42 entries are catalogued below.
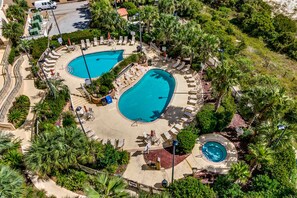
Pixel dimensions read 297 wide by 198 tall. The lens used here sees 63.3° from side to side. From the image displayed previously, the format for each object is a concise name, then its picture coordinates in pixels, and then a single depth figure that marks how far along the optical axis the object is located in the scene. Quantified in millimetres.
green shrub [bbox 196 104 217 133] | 26594
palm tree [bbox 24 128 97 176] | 20500
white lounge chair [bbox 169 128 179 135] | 27305
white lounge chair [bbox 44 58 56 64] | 38216
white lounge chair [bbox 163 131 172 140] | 26731
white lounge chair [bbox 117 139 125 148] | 26192
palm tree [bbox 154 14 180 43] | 36469
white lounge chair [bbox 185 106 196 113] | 29636
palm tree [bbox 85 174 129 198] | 17750
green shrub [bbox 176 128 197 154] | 24719
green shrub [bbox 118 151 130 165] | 24609
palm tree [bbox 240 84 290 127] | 22281
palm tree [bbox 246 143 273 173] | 20375
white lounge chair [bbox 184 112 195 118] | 28969
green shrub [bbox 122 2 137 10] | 49938
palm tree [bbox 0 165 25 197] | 18031
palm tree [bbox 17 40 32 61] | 36656
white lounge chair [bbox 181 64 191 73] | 35628
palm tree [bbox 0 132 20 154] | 22859
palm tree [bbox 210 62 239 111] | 24469
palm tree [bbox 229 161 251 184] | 20578
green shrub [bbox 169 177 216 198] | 19531
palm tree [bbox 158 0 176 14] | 44094
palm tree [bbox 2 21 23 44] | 38931
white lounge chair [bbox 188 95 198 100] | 31377
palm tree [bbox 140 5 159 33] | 39438
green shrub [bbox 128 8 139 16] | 47719
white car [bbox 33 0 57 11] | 51188
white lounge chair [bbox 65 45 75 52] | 40766
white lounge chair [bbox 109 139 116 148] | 26602
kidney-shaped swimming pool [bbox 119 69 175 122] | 30500
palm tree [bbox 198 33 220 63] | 31312
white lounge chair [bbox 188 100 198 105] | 30712
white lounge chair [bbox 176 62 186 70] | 36053
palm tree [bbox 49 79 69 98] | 29914
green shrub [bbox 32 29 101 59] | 39628
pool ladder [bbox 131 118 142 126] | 29064
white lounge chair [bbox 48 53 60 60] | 39094
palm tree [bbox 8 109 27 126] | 28500
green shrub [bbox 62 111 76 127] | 28109
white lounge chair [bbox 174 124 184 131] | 27777
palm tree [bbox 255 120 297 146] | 21469
